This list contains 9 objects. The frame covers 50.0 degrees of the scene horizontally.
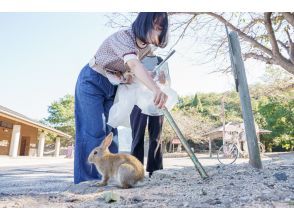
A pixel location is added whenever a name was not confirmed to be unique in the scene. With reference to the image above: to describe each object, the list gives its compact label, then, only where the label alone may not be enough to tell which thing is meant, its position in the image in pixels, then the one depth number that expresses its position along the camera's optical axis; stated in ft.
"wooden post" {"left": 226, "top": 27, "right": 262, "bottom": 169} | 6.58
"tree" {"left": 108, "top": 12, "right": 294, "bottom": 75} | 10.78
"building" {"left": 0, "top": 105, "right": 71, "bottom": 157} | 24.68
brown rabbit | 4.94
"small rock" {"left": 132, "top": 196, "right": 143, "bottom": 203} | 3.77
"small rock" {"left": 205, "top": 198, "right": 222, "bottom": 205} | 3.49
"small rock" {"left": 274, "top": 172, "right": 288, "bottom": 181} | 5.04
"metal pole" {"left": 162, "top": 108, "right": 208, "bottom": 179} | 4.99
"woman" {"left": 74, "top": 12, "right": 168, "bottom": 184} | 4.41
